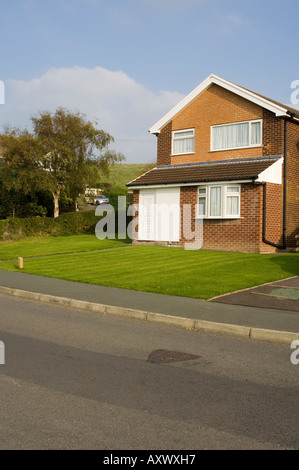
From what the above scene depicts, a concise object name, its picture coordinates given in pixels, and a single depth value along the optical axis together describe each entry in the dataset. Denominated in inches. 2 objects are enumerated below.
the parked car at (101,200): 2078.7
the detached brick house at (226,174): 801.6
